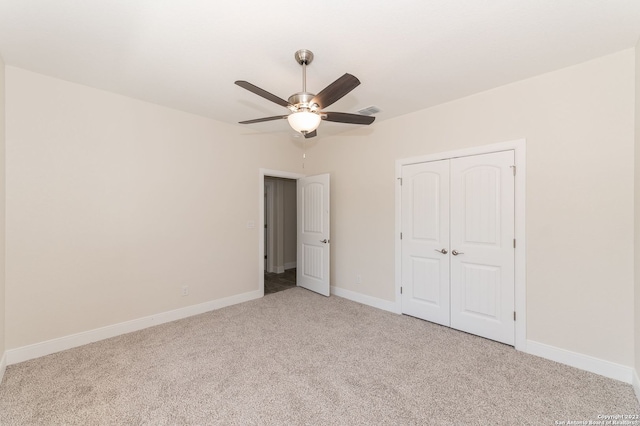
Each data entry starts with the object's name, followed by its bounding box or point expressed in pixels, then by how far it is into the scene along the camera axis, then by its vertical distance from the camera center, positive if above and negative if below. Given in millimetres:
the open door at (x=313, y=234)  4293 -376
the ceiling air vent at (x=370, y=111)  3254 +1259
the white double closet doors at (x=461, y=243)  2744 -364
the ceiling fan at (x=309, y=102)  1796 +809
